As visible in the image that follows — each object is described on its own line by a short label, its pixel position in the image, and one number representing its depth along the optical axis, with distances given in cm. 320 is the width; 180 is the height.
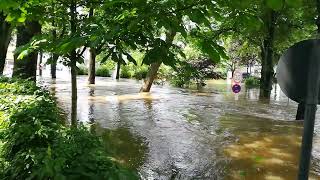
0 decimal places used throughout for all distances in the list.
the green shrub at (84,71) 2785
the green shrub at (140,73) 2383
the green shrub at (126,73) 2616
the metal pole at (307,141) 160
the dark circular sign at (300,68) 161
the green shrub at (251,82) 2278
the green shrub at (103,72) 2769
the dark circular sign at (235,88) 1124
